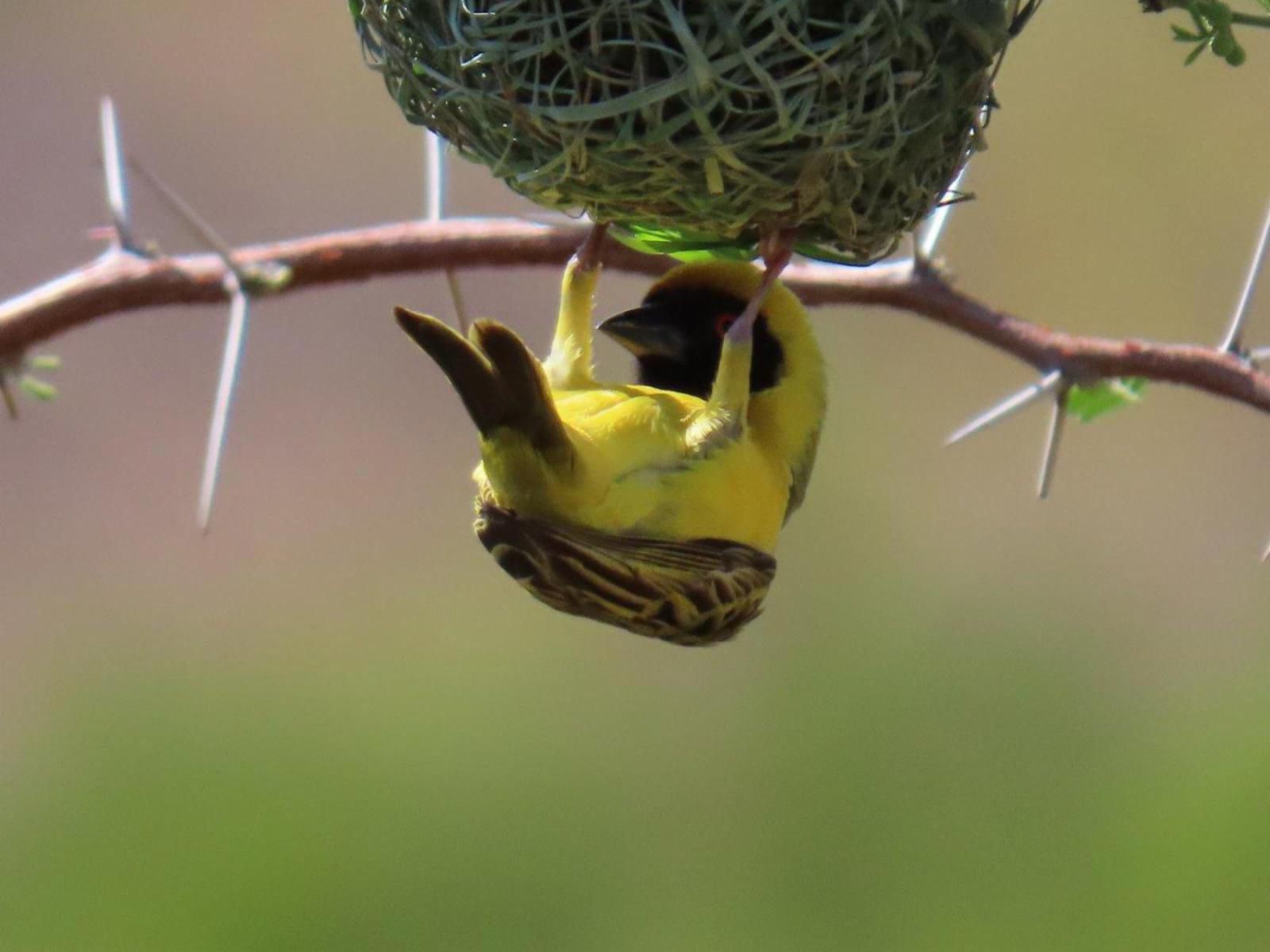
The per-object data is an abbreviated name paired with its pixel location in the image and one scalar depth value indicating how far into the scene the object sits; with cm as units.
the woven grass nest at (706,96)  360
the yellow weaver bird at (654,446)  460
